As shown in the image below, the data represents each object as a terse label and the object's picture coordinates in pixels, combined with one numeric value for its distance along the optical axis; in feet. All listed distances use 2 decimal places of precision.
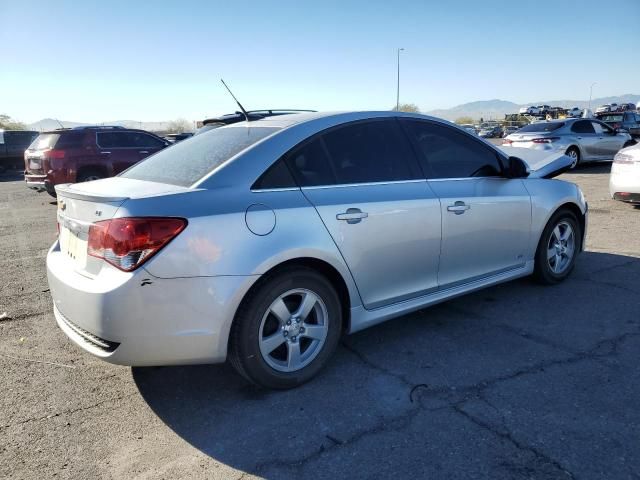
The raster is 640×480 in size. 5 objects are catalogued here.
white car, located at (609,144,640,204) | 26.60
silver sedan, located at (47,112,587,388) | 8.77
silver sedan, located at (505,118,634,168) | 48.65
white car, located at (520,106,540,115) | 223.53
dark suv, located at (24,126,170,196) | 37.27
